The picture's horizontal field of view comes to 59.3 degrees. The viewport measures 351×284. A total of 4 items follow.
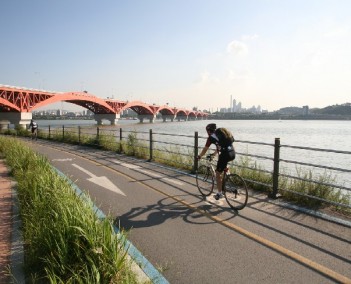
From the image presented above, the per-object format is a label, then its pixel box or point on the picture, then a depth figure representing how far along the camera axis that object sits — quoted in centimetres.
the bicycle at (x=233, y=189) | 677
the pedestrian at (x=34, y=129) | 2699
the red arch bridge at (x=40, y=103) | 5144
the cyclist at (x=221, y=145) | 679
